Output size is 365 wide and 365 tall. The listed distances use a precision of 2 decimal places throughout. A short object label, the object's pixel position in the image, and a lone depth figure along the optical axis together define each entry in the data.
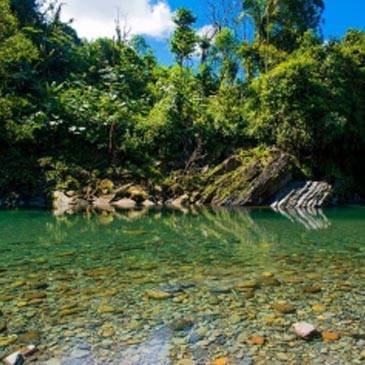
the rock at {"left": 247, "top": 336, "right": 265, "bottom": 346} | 5.51
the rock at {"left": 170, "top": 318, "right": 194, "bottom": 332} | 6.03
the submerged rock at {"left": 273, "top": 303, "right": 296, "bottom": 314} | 6.71
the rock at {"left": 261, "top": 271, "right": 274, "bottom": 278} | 8.89
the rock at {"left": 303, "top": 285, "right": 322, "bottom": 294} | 7.79
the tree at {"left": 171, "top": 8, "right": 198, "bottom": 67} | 45.84
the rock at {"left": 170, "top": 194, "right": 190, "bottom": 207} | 28.08
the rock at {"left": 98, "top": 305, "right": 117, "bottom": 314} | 6.77
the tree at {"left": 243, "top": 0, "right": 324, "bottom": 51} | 38.66
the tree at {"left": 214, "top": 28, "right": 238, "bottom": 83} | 40.78
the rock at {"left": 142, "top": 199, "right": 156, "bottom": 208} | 27.38
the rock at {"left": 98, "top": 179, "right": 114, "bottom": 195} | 28.36
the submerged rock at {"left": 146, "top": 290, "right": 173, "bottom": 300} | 7.49
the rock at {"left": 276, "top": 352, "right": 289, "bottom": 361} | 5.05
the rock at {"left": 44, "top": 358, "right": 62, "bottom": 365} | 4.93
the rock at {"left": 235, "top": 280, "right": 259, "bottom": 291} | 8.06
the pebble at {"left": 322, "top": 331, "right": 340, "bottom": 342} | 5.59
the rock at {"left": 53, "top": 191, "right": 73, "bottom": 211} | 26.36
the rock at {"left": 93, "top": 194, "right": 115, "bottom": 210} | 26.75
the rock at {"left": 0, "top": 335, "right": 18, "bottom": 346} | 5.47
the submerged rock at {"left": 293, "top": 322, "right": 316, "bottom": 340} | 5.64
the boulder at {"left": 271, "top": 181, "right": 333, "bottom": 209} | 27.84
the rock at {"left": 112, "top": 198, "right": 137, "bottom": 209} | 26.73
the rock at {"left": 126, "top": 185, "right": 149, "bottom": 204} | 27.86
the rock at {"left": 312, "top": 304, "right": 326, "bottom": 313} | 6.74
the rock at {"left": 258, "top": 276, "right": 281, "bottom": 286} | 8.28
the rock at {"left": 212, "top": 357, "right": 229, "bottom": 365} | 4.95
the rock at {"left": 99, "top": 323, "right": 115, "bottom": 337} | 5.82
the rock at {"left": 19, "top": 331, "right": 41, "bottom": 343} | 5.57
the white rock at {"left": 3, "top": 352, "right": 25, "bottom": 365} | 4.83
